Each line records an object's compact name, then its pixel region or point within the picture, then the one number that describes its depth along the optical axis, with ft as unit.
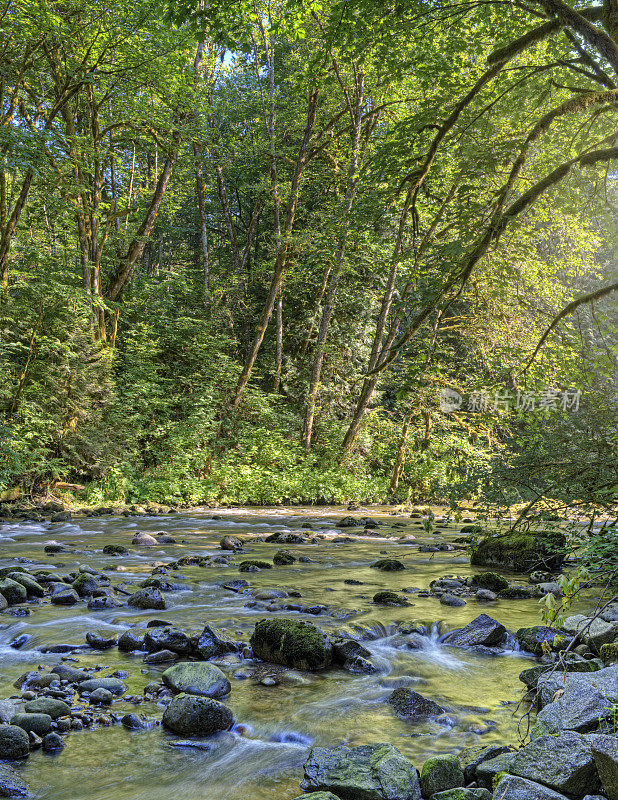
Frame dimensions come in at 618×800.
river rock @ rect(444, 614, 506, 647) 18.01
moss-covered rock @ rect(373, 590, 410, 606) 22.54
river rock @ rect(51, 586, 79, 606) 20.42
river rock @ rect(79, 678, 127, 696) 13.32
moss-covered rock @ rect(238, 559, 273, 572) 27.55
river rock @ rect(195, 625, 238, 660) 16.24
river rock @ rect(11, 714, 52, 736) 11.16
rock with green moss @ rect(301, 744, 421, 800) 9.25
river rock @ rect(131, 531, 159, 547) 33.27
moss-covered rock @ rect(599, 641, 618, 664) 13.50
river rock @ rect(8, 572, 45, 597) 20.93
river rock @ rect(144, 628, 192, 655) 16.14
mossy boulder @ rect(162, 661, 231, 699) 13.44
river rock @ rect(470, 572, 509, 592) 25.43
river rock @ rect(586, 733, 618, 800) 7.48
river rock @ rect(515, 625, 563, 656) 17.08
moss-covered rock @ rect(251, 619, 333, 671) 15.96
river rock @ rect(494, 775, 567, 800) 7.83
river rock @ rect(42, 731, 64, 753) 10.95
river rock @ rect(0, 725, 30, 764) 10.44
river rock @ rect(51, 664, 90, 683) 13.76
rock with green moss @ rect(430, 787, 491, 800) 8.66
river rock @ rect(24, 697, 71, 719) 11.82
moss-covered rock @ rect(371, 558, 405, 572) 29.63
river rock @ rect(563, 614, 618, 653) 15.49
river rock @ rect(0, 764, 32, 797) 9.39
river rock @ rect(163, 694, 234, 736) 12.04
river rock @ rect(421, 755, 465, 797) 9.50
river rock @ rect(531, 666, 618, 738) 9.36
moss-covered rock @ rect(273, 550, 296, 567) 29.58
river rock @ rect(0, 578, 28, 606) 20.10
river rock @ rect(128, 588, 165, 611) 20.52
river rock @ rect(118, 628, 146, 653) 16.33
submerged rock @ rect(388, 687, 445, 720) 13.31
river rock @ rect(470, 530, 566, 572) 29.04
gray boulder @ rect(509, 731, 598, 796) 8.08
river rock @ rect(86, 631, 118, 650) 16.43
